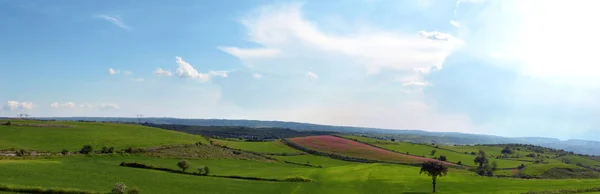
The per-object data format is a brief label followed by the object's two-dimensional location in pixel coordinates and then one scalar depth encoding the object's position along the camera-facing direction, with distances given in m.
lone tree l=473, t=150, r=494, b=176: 117.40
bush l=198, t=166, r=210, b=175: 78.56
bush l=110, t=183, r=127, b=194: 46.03
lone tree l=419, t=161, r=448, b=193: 67.88
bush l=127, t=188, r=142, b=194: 46.50
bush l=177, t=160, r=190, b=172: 78.66
